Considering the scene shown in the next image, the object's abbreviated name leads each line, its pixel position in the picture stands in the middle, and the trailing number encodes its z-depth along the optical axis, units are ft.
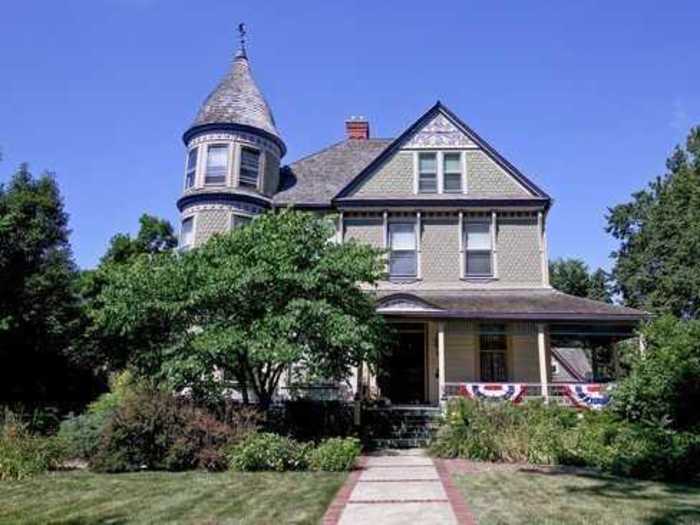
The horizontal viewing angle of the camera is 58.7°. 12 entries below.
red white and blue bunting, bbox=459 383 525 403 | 56.18
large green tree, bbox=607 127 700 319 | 122.21
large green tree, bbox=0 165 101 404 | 51.78
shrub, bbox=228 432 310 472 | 40.14
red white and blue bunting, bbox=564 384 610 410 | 56.77
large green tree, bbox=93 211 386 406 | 45.14
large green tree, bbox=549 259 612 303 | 169.93
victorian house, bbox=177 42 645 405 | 66.49
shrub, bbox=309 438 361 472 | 40.34
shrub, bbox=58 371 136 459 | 42.42
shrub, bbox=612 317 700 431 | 48.39
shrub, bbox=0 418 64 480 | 38.29
